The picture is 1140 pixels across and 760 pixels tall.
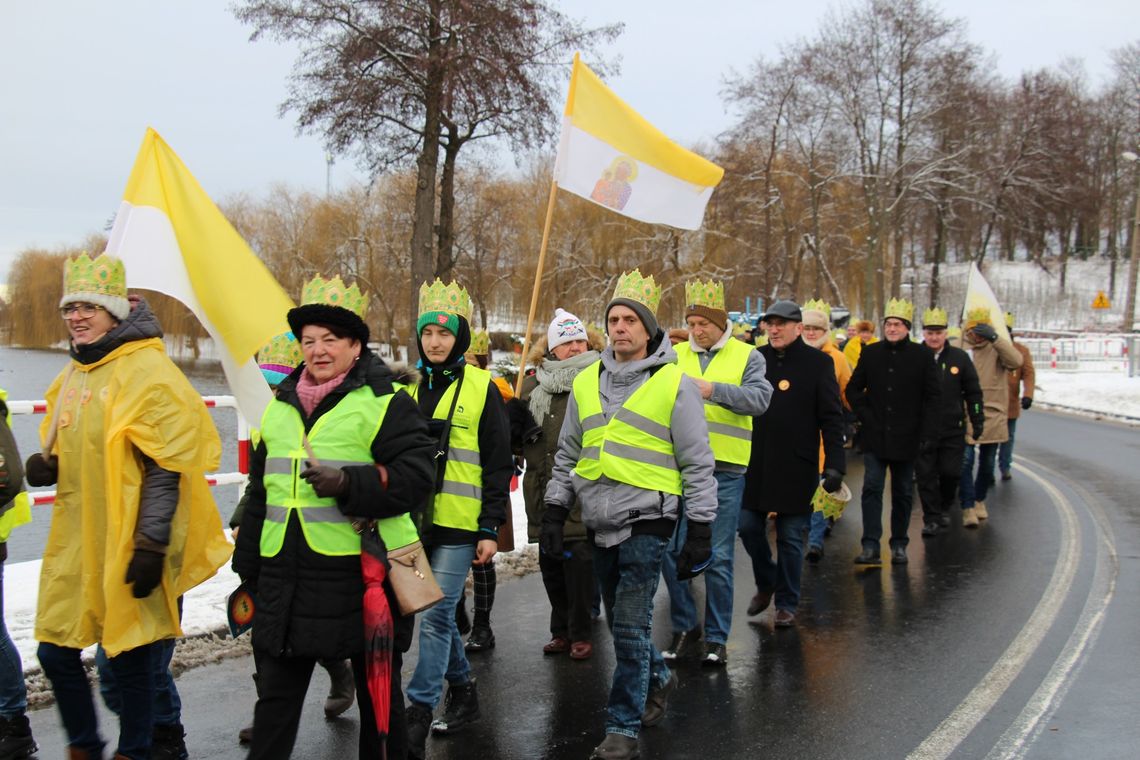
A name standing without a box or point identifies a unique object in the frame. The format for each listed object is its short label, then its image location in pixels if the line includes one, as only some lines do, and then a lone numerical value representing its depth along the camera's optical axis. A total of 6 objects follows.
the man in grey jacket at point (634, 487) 4.47
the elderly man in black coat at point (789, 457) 6.54
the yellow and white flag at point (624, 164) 7.29
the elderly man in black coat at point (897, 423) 8.40
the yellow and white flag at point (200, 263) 4.82
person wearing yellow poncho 3.88
